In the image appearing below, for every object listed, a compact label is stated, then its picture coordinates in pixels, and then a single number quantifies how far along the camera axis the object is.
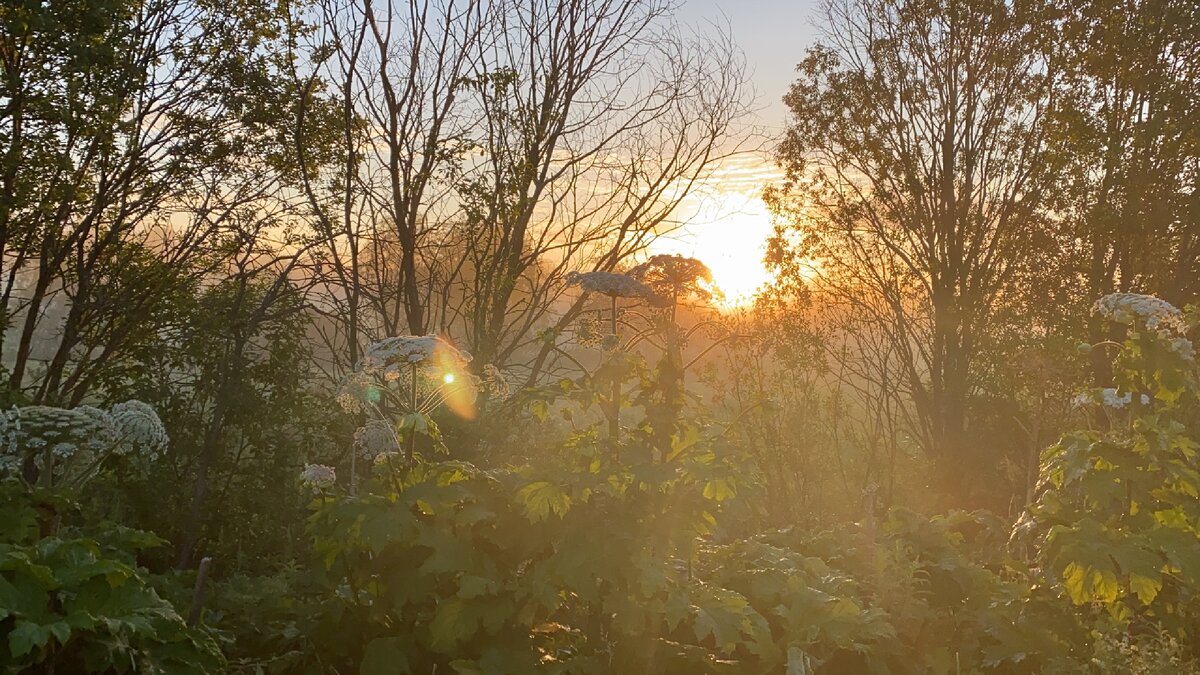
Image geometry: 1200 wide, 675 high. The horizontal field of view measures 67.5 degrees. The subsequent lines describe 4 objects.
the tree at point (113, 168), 8.76
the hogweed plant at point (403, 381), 4.32
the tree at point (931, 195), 12.77
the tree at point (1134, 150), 10.77
